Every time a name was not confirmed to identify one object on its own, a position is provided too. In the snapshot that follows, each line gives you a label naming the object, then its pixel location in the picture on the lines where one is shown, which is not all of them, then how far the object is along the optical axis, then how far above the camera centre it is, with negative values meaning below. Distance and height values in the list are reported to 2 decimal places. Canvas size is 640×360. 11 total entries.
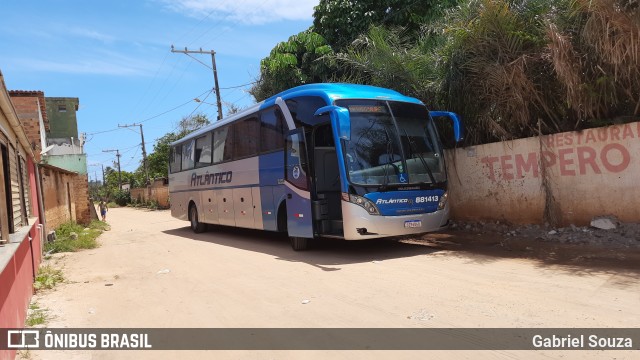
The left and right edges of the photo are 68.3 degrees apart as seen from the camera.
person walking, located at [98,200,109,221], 27.78 -1.03
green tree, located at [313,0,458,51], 16.44 +5.53
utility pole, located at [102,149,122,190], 67.84 +1.97
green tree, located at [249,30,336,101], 16.42 +4.16
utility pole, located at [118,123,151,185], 51.64 +3.86
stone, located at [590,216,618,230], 8.20 -1.20
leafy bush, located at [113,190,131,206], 60.25 -0.61
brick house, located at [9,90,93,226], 14.52 +2.30
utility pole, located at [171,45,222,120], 25.84 +6.52
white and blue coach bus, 8.30 +0.20
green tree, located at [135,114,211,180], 41.78 +4.14
